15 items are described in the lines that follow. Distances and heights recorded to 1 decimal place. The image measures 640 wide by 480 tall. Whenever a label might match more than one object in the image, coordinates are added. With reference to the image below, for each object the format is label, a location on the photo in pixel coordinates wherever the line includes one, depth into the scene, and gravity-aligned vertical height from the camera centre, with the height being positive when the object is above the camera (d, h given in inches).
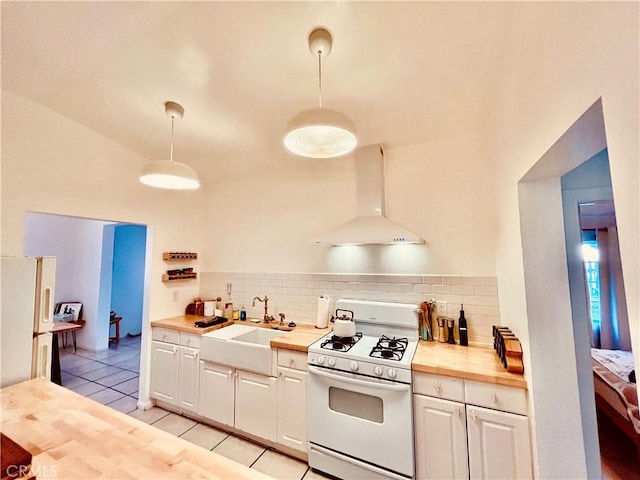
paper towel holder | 104.4 -21.3
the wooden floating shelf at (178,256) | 121.7 +3.5
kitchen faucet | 115.4 -21.2
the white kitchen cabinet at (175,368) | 102.9 -43.7
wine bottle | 83.7 -22.7
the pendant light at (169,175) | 67.3 +24.1
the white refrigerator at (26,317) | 66.2 -14.5
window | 144.8 -10.1
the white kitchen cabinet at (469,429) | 59.2 -41.3
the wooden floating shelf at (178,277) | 121.3 -6.8
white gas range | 67.5 -41.7
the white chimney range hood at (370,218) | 84.1 +15.9
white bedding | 100.4 -44.0
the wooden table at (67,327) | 146.9 -37.1
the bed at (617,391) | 82.7 -47.2
